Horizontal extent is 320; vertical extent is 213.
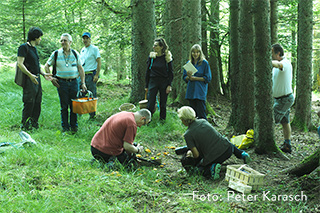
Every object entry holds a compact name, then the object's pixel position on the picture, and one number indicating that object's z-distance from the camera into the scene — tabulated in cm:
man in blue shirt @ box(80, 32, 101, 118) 824
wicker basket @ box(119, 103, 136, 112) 767
